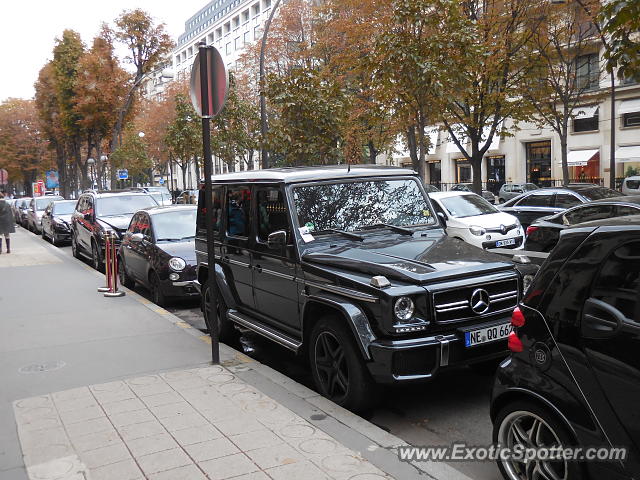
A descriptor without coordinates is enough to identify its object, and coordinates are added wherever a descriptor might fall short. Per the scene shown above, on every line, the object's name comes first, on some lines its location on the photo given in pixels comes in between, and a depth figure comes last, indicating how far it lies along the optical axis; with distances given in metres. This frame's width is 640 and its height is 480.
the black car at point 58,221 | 21.05
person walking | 18.16
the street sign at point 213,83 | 6.03
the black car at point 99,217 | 14.65
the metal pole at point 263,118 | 18.78
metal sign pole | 5.98
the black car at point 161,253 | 9.73
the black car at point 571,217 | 9.34
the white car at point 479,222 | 13.24
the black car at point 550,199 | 14.86
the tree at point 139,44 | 34.16
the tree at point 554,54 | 20.98
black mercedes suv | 4.46
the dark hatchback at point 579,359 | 2.93
